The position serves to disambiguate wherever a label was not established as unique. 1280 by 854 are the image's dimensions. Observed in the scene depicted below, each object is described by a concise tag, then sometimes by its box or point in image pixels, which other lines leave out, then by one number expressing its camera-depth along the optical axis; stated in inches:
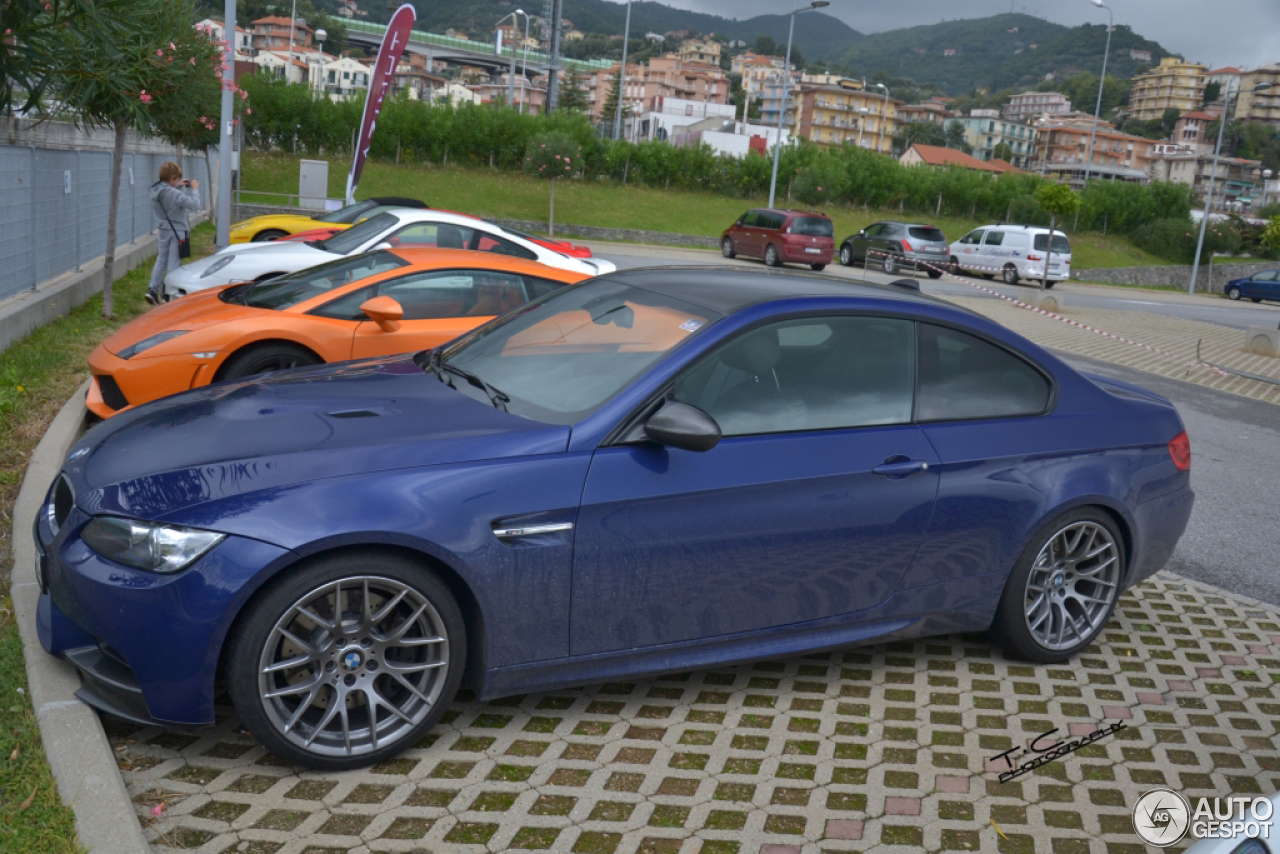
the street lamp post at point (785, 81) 1526.1
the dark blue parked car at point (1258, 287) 1595.7
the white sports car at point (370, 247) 395.9
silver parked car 1231.5
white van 1250.0
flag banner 836.0
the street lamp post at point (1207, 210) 1754.2
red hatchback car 1178.6
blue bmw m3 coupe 124.3
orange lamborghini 264.8
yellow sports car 703.7
